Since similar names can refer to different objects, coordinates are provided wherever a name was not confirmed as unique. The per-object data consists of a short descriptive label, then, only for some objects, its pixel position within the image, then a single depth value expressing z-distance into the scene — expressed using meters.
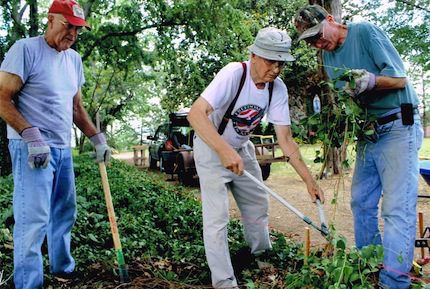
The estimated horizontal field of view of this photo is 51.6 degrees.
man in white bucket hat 3.08
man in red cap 3.04
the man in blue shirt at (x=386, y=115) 3.01
